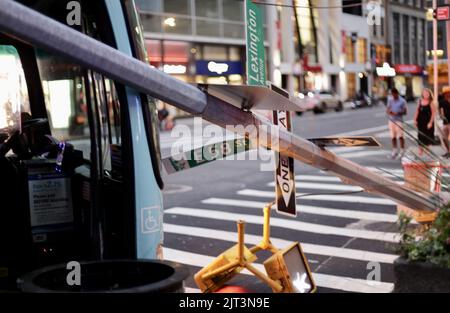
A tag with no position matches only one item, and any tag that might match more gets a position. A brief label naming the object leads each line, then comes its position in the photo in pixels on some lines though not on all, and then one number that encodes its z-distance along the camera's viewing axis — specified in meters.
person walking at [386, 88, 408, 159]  15.36
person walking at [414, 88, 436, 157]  13.94
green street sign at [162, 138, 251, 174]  4.01
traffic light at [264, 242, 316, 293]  5.16
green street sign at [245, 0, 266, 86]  3.51
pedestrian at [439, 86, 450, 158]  10.14
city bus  3.68
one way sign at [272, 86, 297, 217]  4.36
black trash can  2.46
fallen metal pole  2.16
